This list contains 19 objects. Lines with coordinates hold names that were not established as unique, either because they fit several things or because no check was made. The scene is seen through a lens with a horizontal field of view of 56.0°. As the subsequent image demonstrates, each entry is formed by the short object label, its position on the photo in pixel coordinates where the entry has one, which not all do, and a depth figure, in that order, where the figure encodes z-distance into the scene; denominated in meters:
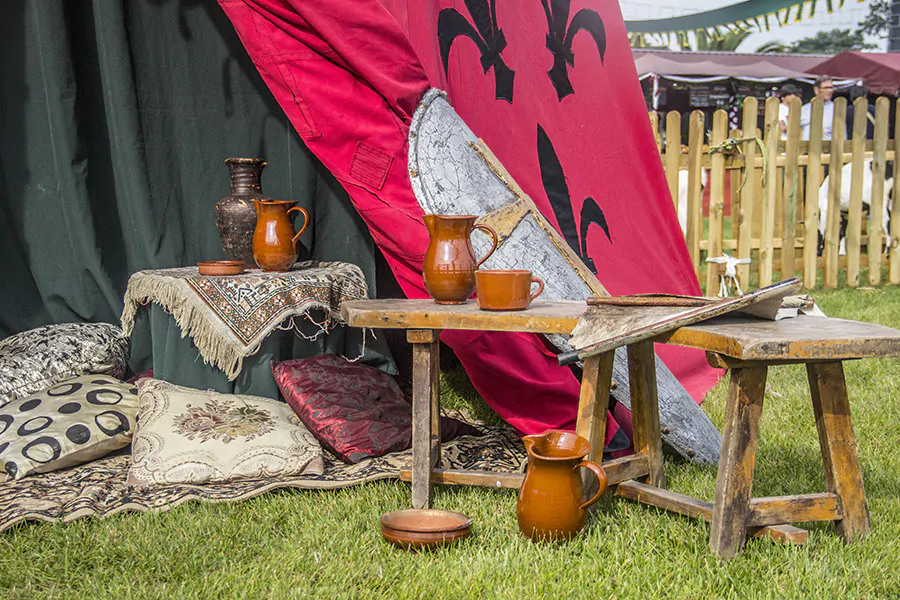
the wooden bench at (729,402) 1.93
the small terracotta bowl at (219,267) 3.15
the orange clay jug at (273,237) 3.21
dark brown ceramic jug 3.35
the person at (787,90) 14.42
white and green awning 16.03
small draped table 3.04
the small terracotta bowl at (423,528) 2.15
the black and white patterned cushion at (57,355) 3.24
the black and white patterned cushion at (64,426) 2.80
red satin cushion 2.99
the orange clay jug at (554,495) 2.15
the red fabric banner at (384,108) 2.89
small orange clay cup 2.33
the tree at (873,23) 41.55
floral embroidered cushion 2.72
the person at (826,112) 9.50
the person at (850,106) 11.43
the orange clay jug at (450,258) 2.45
